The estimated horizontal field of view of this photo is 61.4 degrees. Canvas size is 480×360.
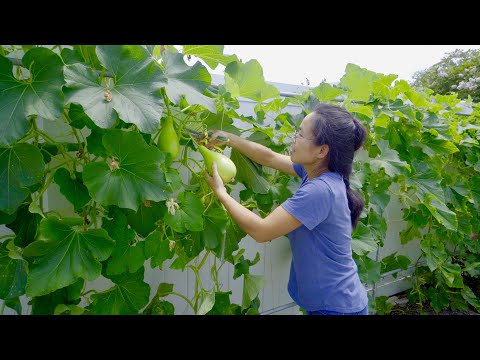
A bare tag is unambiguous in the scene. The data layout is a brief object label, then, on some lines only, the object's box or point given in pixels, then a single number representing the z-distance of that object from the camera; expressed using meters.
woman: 1.22
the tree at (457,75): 7.74
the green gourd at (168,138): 1.11
